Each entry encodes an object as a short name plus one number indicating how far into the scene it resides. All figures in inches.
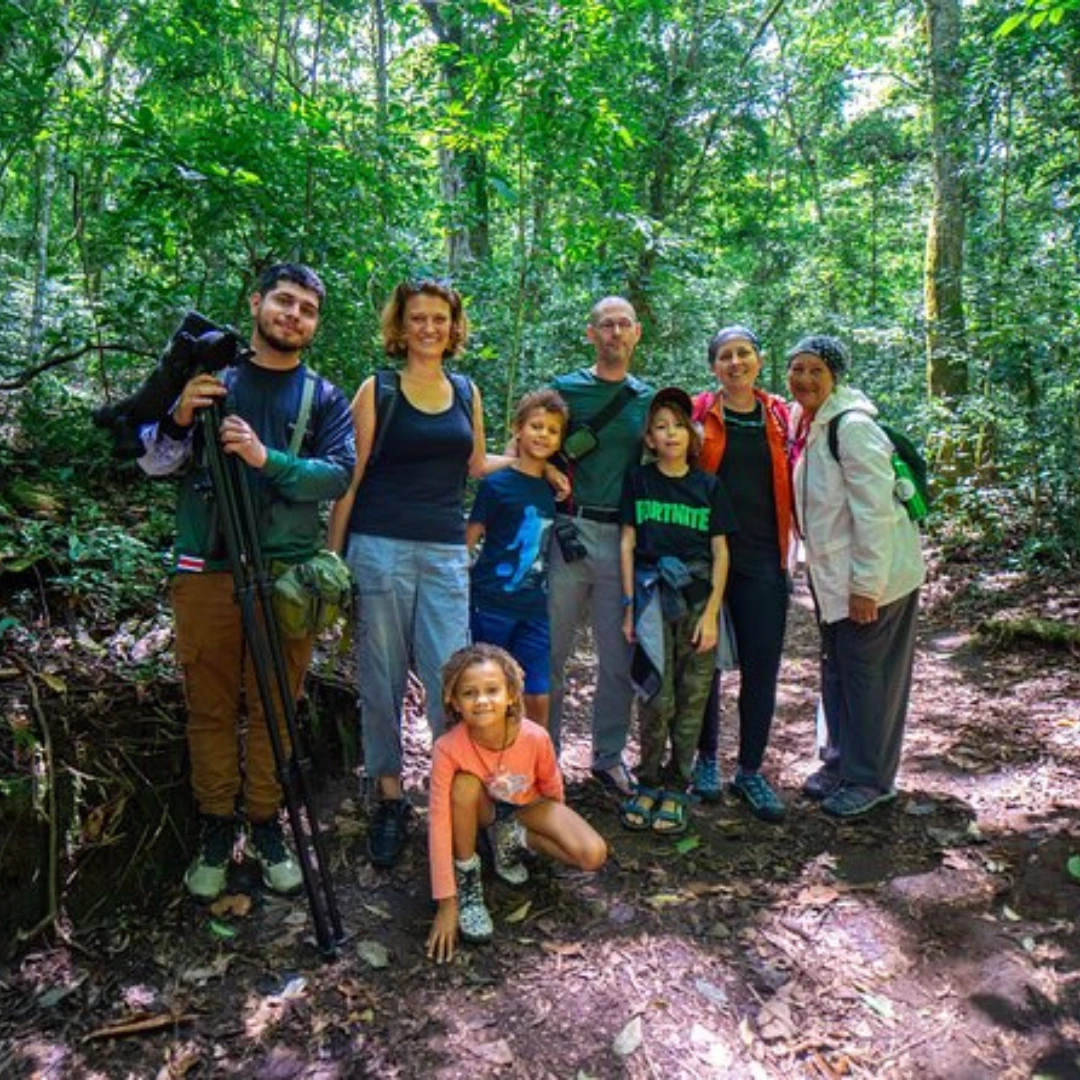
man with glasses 162.4
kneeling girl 124.2
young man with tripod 119.8
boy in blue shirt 152.5
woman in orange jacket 163.6
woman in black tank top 137.3
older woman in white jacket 155.6
